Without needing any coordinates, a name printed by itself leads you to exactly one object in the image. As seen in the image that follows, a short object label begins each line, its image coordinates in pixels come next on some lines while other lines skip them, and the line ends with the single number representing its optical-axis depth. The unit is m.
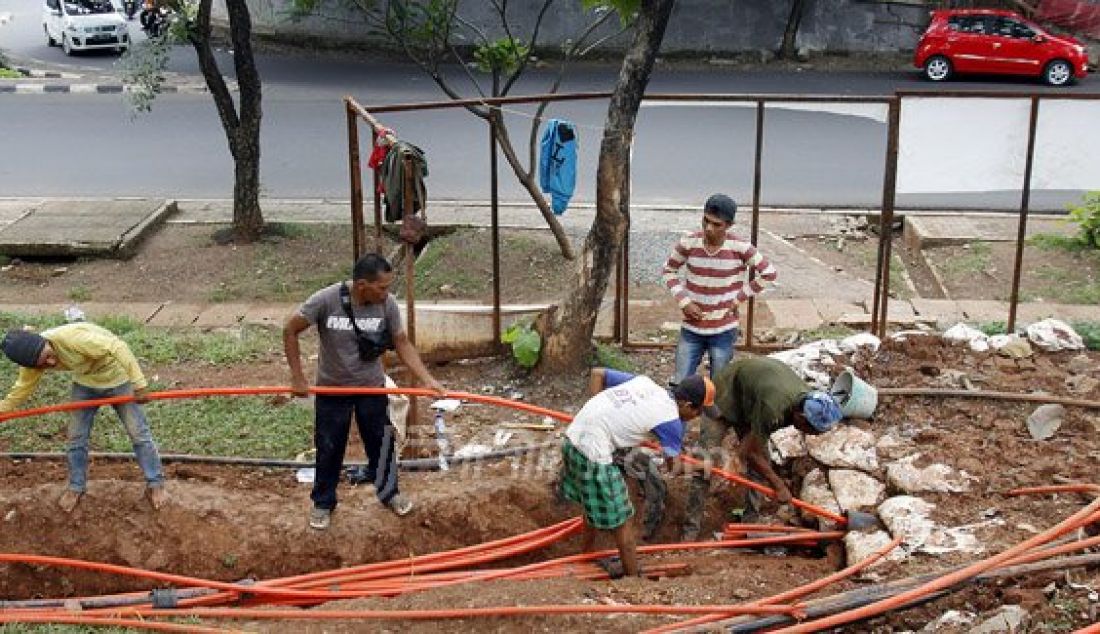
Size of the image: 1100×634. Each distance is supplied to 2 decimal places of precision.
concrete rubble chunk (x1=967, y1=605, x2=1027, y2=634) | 5.73
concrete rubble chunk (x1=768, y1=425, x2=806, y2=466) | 7.98
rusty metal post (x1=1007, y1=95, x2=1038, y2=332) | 9.64
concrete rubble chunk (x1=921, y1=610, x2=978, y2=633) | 5.89
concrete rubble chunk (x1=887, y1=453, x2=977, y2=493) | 7.30
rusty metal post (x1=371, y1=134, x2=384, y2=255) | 8.56
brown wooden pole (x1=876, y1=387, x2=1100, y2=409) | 8.20
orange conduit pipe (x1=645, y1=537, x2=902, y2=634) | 6.00
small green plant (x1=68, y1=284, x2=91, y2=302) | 12.43
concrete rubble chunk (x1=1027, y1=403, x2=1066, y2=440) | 7.91
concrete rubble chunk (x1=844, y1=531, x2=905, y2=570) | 6.87
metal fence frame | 9.36
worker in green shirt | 6.91
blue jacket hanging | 10.31
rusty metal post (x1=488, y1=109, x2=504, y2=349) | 9.58
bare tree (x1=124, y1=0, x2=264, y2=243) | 13.40
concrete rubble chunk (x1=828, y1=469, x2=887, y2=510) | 7.39
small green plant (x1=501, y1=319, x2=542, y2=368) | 9.41
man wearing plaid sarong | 6.51
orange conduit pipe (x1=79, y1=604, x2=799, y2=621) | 5.97
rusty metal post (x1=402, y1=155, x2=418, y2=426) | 7.91
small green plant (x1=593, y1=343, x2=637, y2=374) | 9.55
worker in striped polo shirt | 8.00
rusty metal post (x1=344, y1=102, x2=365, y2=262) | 8.66
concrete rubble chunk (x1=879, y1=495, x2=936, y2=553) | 6.79
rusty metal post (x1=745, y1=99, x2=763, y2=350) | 9.52
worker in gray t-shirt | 6.77
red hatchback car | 22.14
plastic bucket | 8.06
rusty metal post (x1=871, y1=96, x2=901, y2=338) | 9.48
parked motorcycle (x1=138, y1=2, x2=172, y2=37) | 13.87
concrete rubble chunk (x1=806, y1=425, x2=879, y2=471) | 7.69
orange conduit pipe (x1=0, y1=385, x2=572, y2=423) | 6.97
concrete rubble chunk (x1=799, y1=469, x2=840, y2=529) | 7.46
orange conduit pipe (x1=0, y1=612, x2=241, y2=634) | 6.16
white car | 26.30
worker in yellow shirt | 6.64
